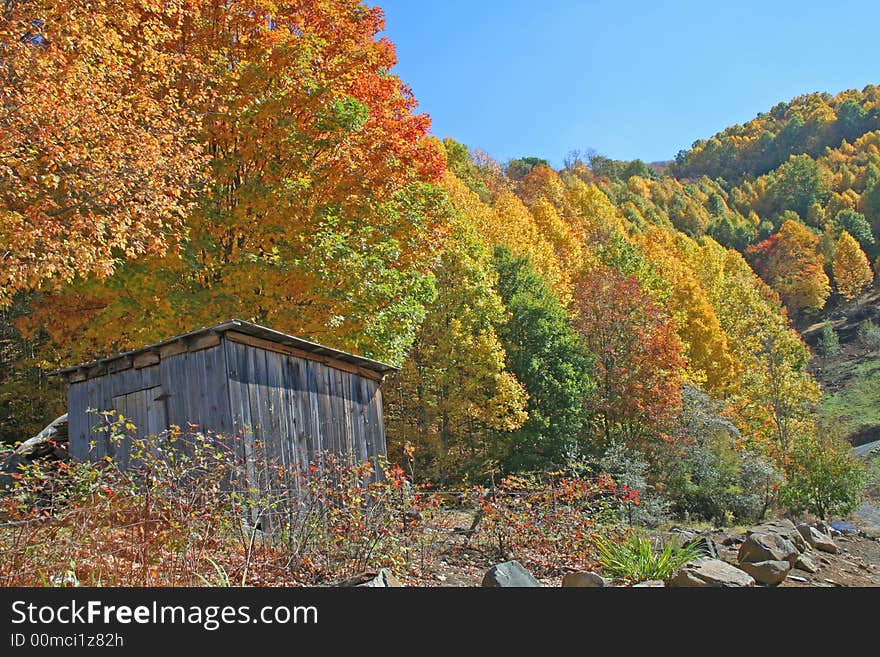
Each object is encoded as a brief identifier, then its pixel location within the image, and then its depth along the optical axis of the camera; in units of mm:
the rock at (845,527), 17253
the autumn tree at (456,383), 21906
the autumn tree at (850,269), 73688
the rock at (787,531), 12616
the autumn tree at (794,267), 72938
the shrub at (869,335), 61706
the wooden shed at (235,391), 8828
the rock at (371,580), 6340
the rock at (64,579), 5086
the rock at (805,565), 10594
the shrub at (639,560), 7957
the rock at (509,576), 6703
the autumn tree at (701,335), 34031
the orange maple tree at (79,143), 8422
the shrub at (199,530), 5469
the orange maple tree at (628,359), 25156
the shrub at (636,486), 16547
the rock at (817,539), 13164
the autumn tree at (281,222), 12125
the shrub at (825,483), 20281
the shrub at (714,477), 22203
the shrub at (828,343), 62500
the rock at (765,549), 9734
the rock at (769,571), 9008
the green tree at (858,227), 84062
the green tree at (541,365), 23109
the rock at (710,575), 7711
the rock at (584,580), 7141
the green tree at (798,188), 102312
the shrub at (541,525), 9078
